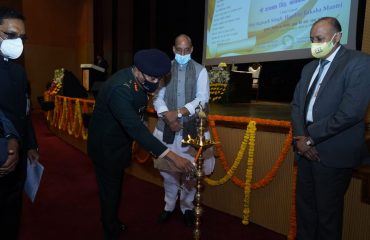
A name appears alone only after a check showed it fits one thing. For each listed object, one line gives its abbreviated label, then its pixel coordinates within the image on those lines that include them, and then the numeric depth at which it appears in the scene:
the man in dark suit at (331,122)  1.75
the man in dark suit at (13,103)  1.74
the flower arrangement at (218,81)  4.86
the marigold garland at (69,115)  5.51
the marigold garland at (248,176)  2.72
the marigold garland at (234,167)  2.78
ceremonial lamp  1.56
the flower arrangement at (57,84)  7.72
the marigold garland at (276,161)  2.52
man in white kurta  2.52
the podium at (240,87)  5.27
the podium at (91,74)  9.30
